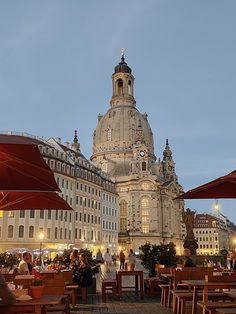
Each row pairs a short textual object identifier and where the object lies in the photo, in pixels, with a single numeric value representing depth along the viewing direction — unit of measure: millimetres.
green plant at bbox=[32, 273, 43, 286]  7367
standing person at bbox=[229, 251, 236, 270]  18200
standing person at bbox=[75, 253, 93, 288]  15469
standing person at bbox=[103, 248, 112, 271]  39844
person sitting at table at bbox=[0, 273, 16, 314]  4371
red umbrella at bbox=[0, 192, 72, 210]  13367
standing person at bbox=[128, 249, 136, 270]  29181
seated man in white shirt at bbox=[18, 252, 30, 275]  13684
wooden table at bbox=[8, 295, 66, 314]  6699
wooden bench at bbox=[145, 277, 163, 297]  17000
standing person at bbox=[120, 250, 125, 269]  30938
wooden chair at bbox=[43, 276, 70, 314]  8117
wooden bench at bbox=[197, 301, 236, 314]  8410
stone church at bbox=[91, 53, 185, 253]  112750
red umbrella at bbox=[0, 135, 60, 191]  8211
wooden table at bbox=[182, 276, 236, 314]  9391
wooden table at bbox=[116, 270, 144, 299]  15844
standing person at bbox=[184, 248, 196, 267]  14719
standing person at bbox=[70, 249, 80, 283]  15617
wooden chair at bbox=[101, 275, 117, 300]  16136
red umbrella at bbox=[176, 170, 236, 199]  10062
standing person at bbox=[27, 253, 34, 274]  14617
